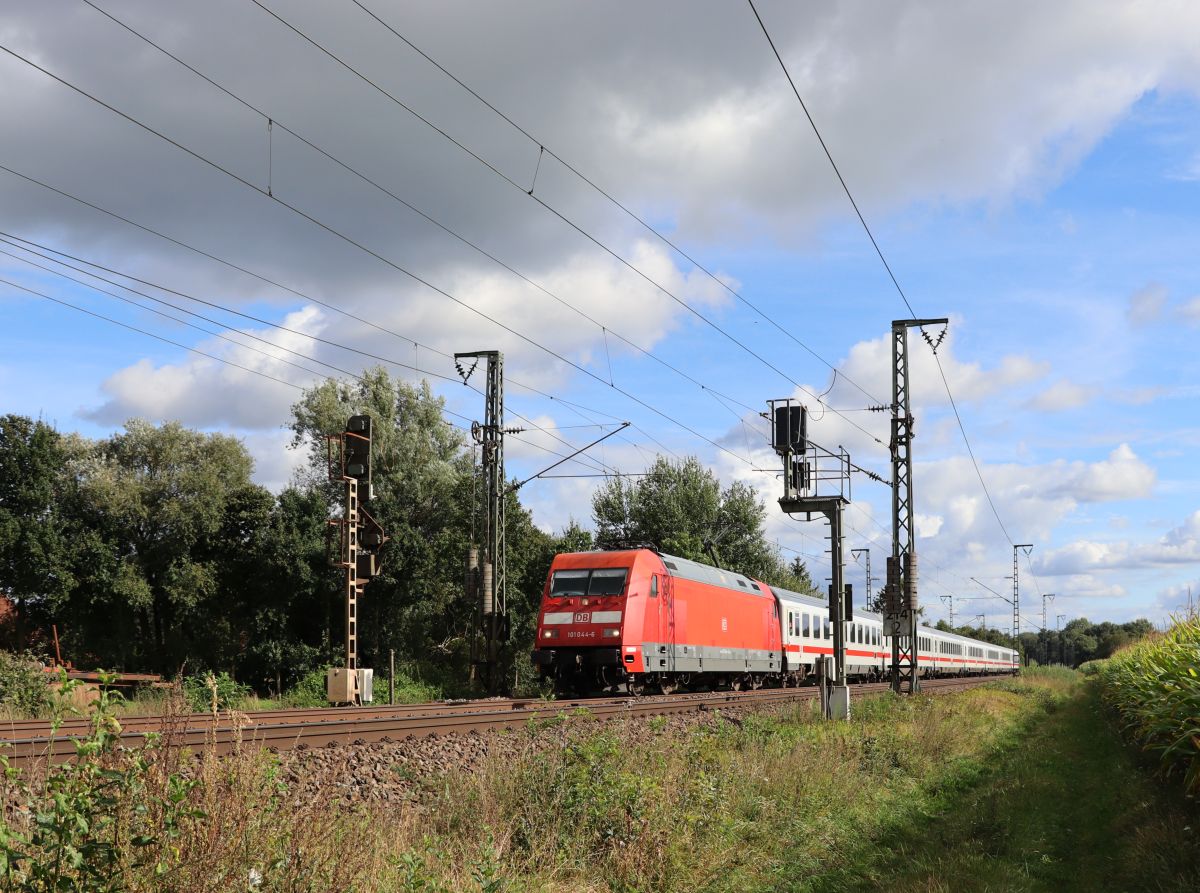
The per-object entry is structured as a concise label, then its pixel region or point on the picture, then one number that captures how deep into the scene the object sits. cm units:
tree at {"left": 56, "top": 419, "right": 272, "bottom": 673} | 4422
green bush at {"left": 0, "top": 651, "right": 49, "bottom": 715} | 2320
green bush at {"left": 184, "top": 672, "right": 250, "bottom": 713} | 2651
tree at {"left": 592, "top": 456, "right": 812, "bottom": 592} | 6444
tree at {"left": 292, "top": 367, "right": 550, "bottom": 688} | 4500
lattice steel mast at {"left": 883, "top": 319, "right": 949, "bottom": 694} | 3078
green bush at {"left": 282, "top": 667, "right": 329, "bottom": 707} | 3525
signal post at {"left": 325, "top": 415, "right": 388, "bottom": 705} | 2312
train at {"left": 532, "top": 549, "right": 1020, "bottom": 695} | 2478
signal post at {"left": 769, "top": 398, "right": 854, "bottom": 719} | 2373
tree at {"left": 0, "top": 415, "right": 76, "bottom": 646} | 4209
